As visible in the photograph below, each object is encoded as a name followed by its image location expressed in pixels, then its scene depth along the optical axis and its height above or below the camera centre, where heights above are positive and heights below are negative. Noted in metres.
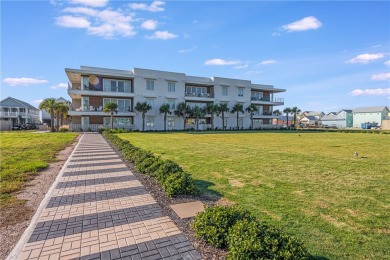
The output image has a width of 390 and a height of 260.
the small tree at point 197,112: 45.66 +1.99
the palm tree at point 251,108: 53.94 +3.30
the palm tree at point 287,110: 62.76 +3.36
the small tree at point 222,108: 48.73 +2.97
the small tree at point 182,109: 44.59 +2.43
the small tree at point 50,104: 37.31 +2.77
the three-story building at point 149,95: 38.69 +5.18
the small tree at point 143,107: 39.88 +2.52
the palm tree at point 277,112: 61.17 +2.66
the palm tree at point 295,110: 62.97 +3.39
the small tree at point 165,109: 42.62 +2.37
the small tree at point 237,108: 51.44 +3.15
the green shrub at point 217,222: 3.61 -1.57
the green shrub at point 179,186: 5.82 -1.56
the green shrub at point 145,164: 8.30 -1.48
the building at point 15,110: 57.69 +2.85
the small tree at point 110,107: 36.06 +2.26
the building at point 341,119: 99.00 +1.80
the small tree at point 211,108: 47.81 +2.89
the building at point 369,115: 89.31 +3.38
